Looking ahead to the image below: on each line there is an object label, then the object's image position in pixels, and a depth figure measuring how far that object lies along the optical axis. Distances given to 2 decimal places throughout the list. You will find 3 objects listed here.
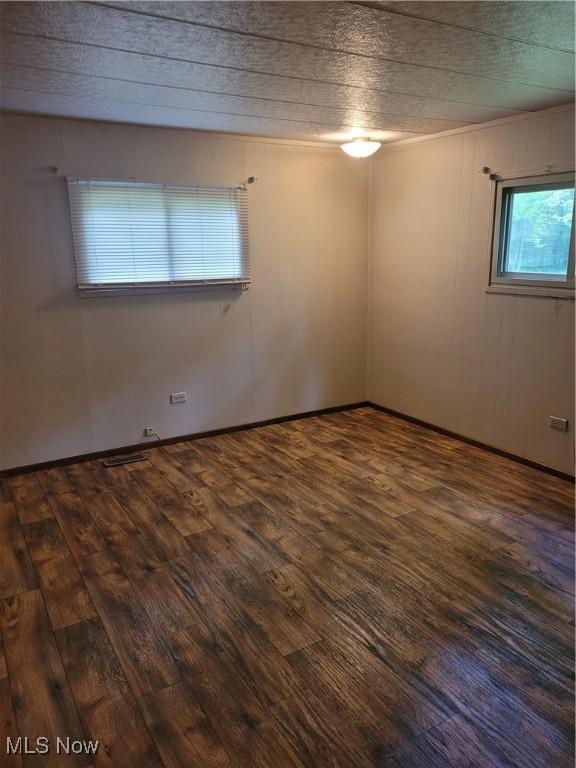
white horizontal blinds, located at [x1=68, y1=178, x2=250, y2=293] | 3.74
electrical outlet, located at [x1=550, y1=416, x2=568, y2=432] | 3.51
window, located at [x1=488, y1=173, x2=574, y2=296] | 3.38
